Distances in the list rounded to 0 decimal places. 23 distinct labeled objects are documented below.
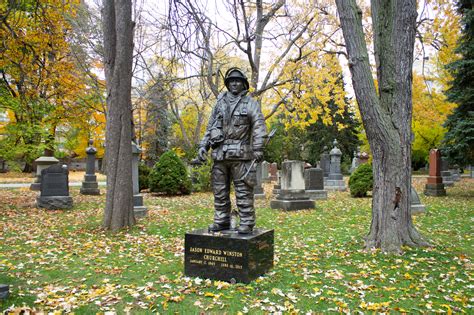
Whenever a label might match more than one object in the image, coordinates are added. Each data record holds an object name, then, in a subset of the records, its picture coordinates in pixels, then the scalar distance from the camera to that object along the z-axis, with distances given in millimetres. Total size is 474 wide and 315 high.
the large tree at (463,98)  15500
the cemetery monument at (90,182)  18219
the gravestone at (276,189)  18938
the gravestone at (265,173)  27609
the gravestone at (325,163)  25791
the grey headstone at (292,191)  13445
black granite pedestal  5328
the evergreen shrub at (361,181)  16828
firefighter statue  5727
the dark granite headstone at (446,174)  22984
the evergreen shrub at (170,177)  17953
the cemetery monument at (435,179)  17172
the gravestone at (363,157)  27370
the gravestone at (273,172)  29888
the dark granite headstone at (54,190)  12961
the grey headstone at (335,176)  21953
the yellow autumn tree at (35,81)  11805
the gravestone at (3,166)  39944
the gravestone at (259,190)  16986
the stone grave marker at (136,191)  11709
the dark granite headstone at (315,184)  16791
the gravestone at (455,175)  27100
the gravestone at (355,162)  30478
